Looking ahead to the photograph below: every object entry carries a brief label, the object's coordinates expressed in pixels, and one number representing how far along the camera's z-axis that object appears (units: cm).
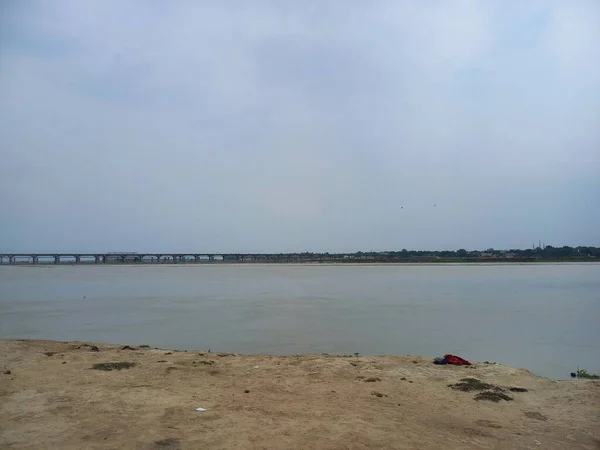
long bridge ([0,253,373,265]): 13525
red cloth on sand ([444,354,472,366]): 1018
